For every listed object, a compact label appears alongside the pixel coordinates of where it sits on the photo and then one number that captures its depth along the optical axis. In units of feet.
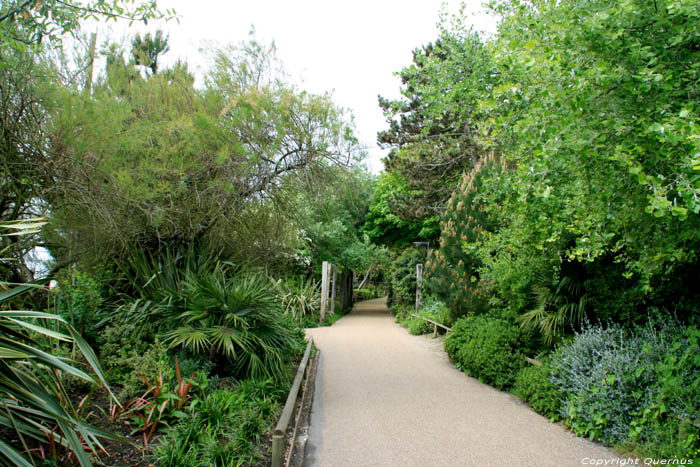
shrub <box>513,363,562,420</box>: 18.92
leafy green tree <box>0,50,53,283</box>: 14.08
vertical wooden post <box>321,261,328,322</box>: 60.39
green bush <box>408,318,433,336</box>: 48.88
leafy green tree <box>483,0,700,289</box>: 10.60
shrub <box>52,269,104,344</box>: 18.03
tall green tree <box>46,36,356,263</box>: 16.20
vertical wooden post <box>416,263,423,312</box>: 59.47
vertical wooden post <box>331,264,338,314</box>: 68.25
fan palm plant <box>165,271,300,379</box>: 19.36
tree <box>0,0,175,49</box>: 13.21
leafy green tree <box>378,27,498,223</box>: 30.37
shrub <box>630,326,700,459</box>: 13.12
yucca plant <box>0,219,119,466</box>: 9.45
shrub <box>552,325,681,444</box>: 15.19
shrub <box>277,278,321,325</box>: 58.75
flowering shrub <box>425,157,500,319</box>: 33.76
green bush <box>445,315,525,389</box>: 24.48
